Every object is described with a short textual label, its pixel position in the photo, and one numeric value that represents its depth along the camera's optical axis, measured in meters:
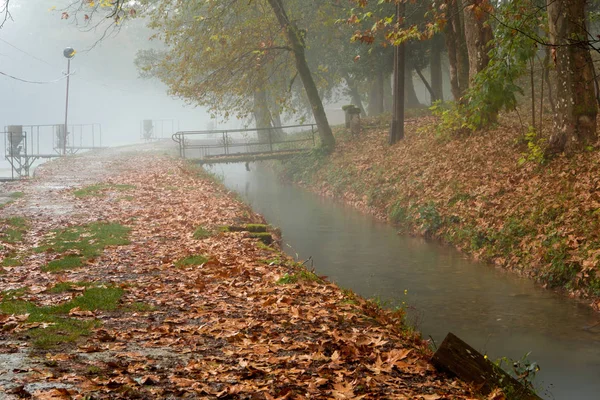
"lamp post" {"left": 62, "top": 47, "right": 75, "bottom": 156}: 38.28
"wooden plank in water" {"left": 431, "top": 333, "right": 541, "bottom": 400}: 5.89
